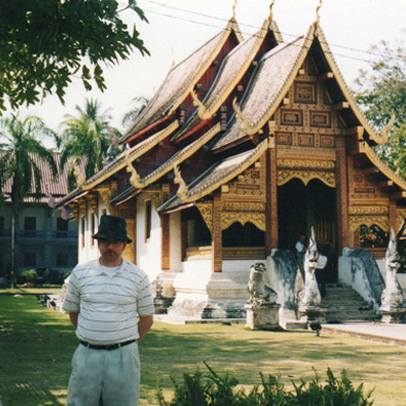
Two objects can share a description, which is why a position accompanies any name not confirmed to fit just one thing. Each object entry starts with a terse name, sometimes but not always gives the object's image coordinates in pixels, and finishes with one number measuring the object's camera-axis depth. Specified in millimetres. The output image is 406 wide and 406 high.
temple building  16484
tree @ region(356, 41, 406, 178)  32562
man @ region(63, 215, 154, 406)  4367
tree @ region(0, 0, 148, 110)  7965
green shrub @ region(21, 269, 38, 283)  43906
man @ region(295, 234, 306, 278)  16677
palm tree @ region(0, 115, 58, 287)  39125
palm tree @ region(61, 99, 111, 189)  41281
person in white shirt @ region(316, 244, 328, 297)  15953
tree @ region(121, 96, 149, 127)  41094
